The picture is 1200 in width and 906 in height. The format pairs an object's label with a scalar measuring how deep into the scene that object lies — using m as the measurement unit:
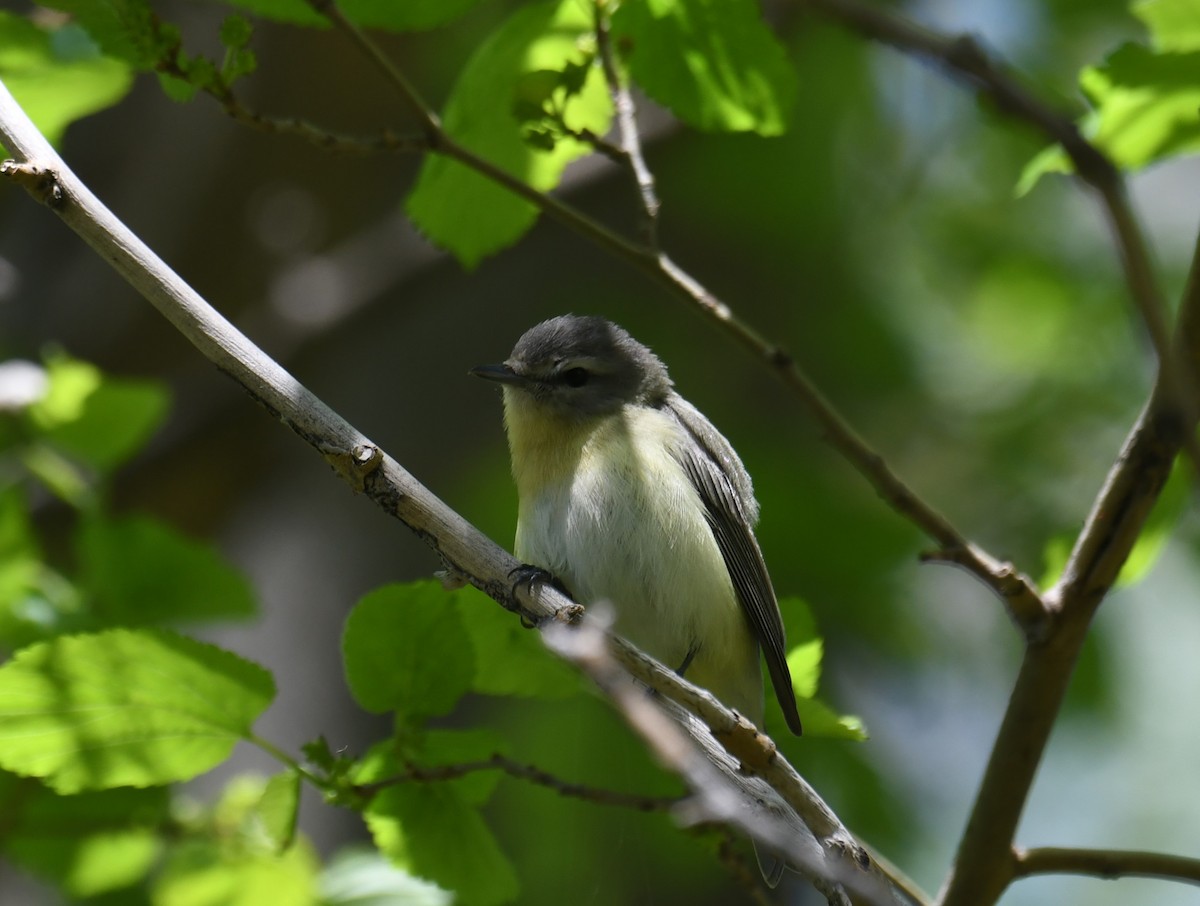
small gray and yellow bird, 6.61
